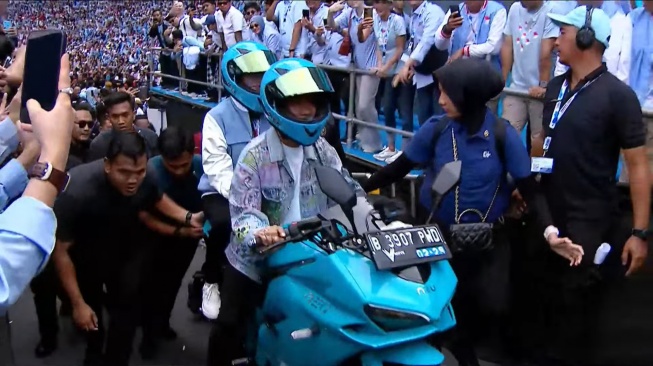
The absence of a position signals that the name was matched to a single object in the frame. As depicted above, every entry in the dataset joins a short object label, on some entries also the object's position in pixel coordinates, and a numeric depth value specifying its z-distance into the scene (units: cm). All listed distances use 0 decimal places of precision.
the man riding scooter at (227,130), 436
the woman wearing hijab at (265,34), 1116
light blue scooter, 284
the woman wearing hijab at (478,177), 396
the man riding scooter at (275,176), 343
